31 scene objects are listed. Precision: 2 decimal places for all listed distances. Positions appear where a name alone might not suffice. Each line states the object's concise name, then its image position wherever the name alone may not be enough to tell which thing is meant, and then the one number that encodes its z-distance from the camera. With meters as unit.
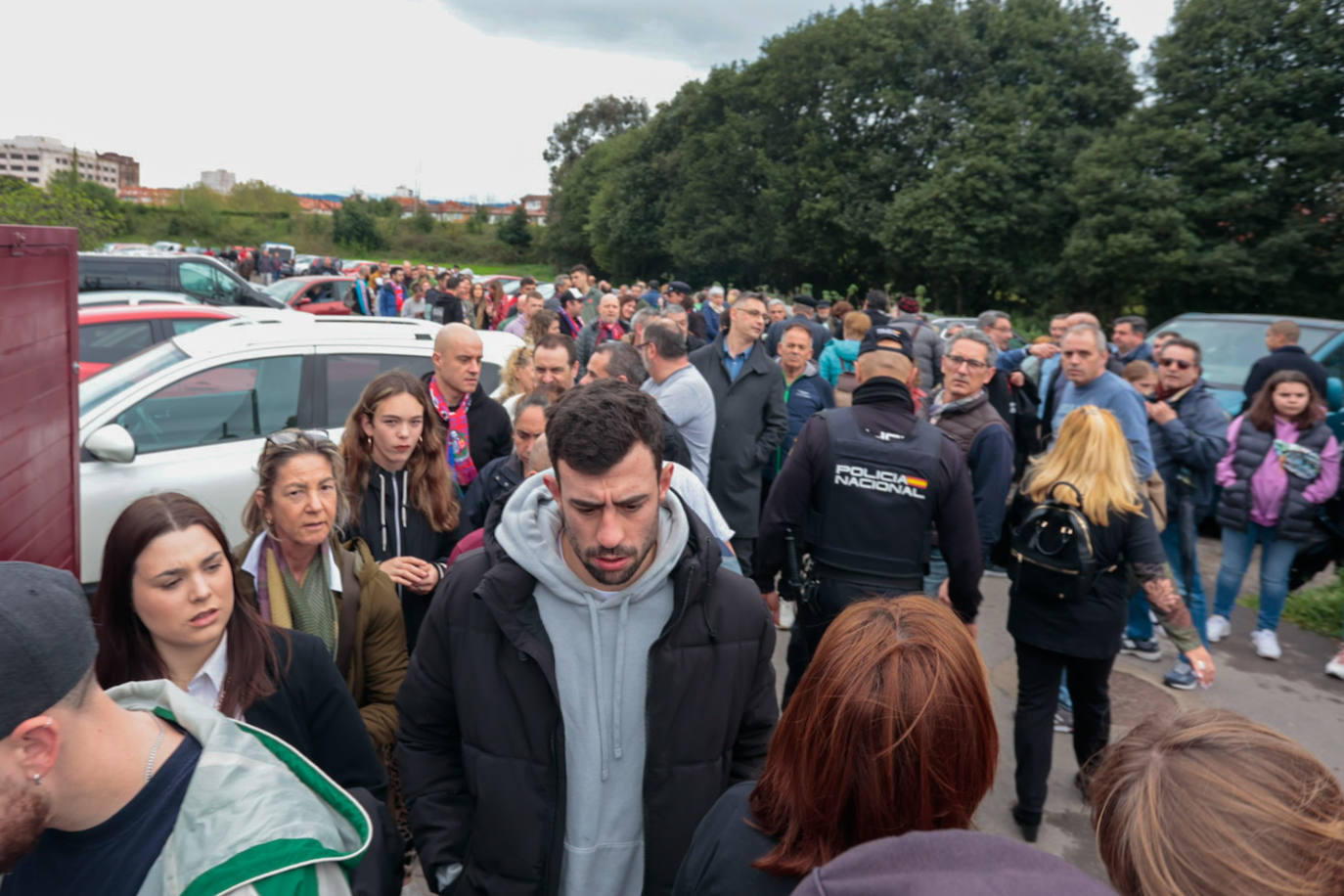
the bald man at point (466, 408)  4.82
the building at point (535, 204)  142.60
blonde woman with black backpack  3.79
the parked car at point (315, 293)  17.53
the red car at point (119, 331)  8.09
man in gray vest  4.50
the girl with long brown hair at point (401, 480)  3.65
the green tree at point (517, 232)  77.88
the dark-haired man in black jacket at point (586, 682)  2.13
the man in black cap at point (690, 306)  11.84
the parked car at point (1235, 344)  8.76
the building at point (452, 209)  132.19
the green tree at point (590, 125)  74.88
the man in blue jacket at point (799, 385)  6.83
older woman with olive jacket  2.86
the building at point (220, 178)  132.38
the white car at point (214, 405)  4.89
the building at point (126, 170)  138.12
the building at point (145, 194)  116.84
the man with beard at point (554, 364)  4.99
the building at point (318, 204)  121.69
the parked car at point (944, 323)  17.58
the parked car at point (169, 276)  13.58
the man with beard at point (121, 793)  1.36
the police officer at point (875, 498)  3.70
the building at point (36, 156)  76.12
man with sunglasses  5.69
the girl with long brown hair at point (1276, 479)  5.60
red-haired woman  1.54
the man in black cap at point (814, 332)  10.23
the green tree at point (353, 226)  69.19
